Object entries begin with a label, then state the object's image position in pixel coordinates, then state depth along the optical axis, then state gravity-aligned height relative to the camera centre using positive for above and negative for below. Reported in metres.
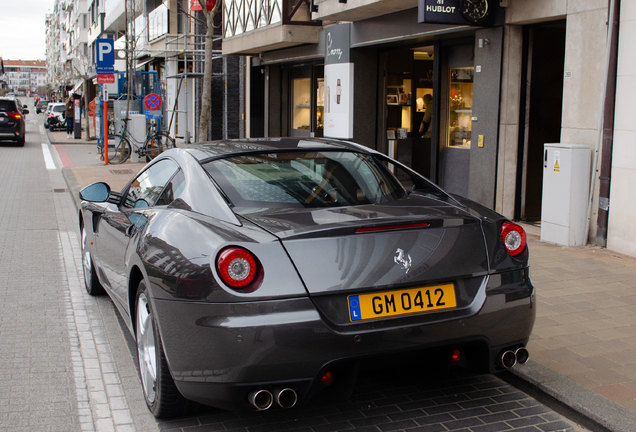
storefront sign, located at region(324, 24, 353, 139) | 14.44 +0.85
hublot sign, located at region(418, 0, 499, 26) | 9.30 +1.55
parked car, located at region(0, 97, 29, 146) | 29.56 -0.13
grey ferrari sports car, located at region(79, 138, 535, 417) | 2.99 -0.73
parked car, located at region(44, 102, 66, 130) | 44.12 +0.17
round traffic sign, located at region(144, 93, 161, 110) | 21.09 +0.56
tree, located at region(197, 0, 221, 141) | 15.05 +1.14
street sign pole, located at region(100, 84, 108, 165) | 19.94 -0.15
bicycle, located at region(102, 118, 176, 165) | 21.27 -0.80
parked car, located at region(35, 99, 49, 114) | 86.00 +1.84
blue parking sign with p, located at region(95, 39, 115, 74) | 19.61 +1.83
